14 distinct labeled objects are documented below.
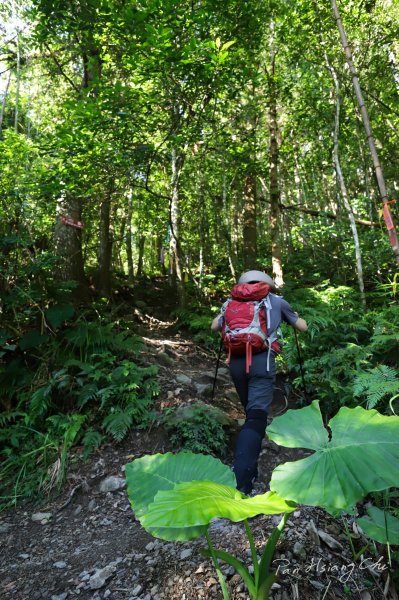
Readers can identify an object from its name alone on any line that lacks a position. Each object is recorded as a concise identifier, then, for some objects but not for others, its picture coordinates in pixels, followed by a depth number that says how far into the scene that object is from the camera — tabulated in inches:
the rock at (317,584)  84.1
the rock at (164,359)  237.8
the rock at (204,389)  203.1
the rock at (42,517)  131.0
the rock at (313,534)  97.7
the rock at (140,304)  407.0
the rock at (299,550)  91.9
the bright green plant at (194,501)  51.4
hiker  131.9
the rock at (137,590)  86.2
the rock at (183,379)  210.8
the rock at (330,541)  98.2
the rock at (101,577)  90.4
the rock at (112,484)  142.6
